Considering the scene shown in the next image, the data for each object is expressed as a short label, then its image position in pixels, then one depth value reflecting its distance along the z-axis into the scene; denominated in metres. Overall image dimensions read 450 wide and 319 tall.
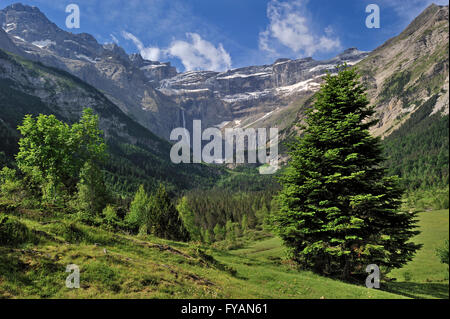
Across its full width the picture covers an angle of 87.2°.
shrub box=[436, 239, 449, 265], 32.28
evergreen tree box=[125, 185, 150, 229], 48.75
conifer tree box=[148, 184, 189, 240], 44.59
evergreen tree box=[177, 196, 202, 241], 65.45
